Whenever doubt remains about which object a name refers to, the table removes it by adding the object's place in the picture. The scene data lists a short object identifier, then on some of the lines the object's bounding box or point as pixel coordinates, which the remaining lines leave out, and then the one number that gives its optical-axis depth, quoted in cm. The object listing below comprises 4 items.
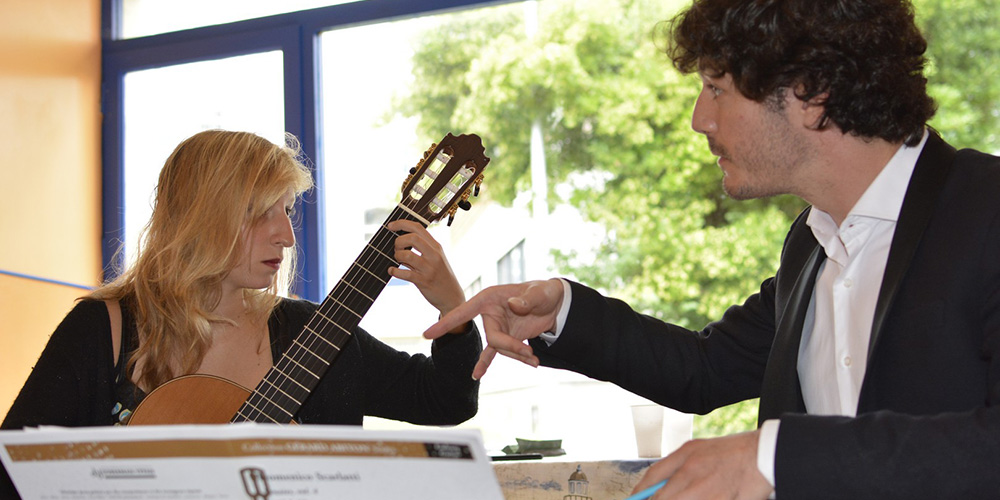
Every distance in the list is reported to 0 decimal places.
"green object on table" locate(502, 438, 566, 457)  349
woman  306
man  249
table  335
